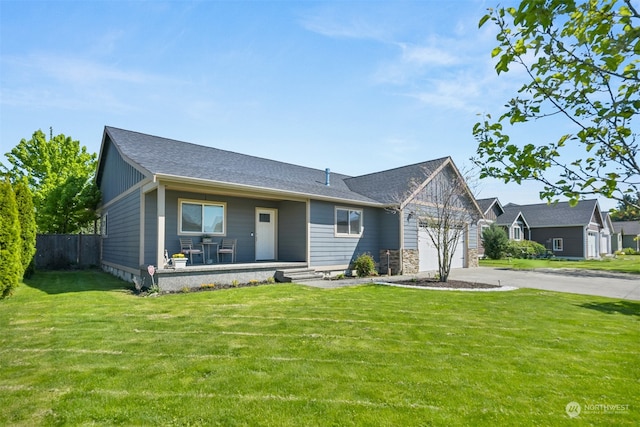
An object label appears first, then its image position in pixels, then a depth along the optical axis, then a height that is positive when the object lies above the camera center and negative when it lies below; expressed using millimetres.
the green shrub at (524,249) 24881 -1418
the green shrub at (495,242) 24531 -822
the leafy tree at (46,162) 22922 +4962
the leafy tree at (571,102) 1783 +795
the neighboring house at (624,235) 40022 -626
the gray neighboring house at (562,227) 28469 +279
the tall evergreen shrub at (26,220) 10711 +438
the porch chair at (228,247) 11750 -526
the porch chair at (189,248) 10842 -500
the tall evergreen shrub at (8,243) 7645 -203
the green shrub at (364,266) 13312 -1346
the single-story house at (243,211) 10148 +785
